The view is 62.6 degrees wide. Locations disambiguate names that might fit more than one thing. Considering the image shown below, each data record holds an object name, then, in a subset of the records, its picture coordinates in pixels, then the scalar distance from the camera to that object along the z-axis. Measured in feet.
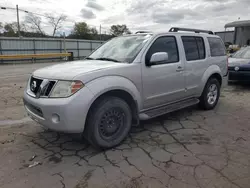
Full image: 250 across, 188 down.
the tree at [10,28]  131.23
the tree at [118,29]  163.96
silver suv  9.05
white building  68.23
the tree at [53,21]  148.61
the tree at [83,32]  139.13
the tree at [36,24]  148.15
